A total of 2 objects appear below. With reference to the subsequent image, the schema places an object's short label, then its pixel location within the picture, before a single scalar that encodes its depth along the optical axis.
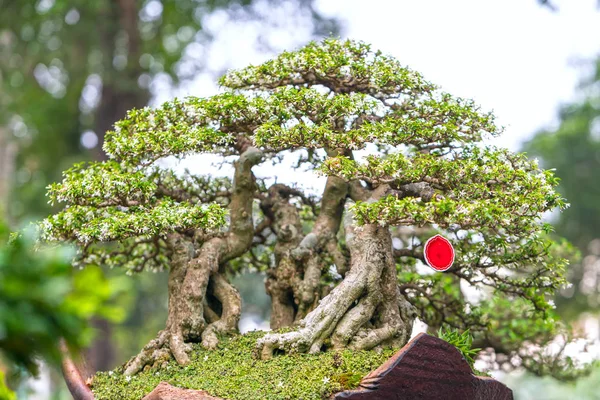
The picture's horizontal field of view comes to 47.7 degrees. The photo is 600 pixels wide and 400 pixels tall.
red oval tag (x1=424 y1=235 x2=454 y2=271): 6.49
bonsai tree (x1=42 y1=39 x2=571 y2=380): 6.56
